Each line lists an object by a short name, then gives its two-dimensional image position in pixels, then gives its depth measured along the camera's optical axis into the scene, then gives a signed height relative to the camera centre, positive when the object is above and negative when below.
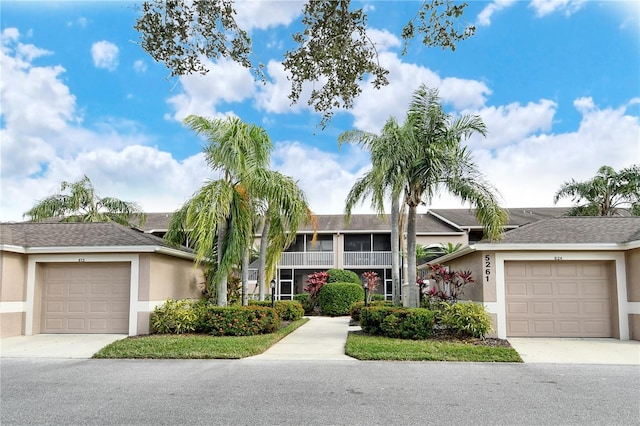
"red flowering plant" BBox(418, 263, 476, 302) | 13.37 -0.40
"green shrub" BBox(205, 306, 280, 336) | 12.75 -1.49
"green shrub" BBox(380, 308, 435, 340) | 11.97 -1.49
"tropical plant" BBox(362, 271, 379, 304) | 23.31 -0.72
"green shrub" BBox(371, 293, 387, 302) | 24.93 -1.69
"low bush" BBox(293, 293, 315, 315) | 24.72 -2.01
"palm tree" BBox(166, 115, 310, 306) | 13.57 +2.05
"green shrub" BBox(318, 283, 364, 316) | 23.42 -1.60
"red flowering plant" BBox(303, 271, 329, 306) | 24.62 -0.96
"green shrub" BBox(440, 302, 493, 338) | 11.95 -1.40
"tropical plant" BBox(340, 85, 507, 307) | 12.67 +2.72
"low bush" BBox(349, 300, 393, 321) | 18.32 -1.75
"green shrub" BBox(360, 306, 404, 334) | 12.67 -1.40
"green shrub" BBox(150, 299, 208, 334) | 13.16 -1.48
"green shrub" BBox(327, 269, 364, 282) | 25.27 -0.62
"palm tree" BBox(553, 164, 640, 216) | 22.06 +3.47
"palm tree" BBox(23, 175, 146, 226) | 20.67 +2.66
